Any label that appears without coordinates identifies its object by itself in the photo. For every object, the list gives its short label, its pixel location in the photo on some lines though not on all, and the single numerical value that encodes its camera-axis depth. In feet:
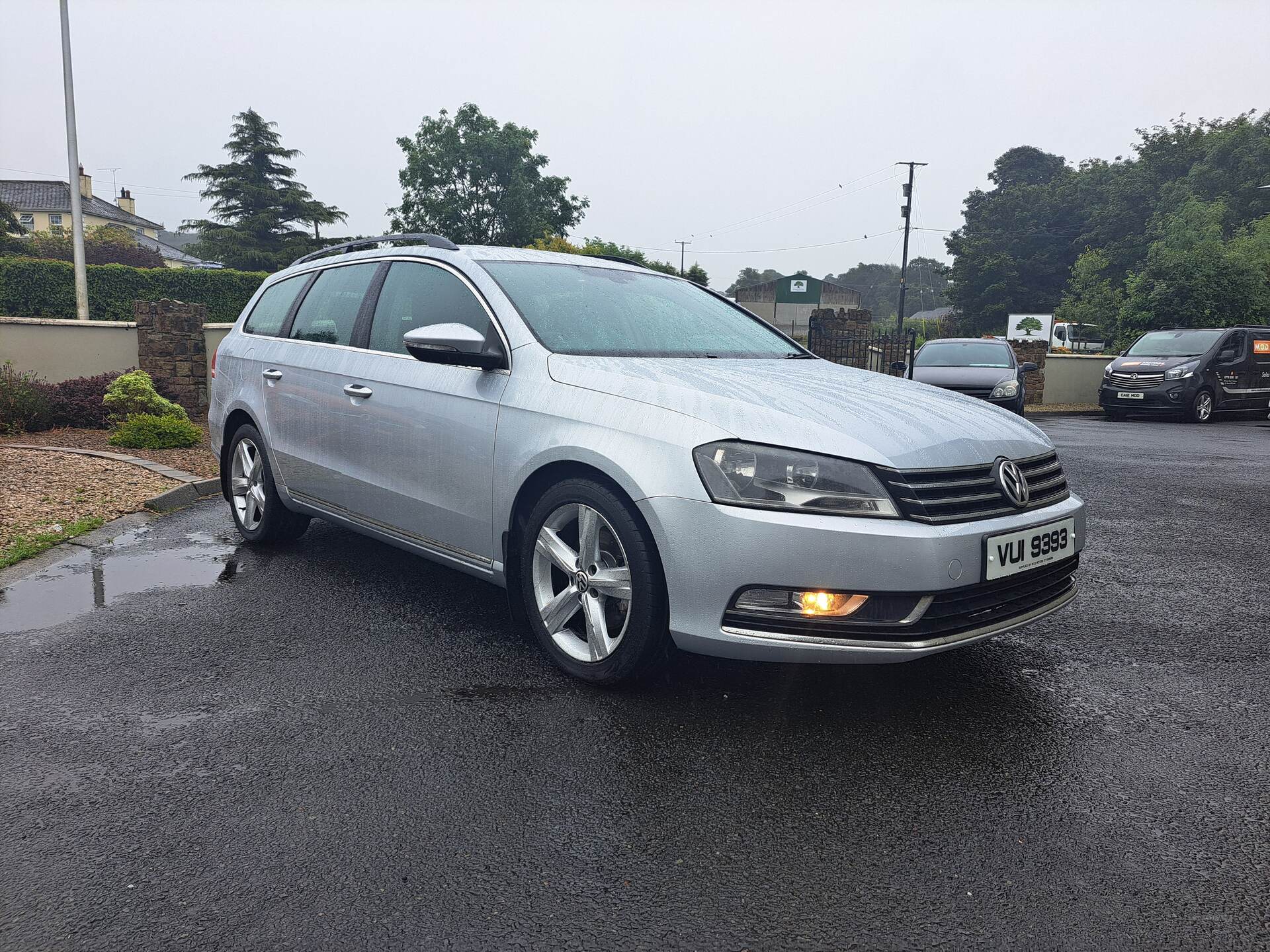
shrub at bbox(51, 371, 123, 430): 36.65
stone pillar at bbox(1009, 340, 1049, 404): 73.31
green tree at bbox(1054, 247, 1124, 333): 143.95
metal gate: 62.28
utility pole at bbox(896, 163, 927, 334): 163.04
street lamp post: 73.87
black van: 57.98
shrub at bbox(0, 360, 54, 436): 34.78
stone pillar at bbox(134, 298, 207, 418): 40.81
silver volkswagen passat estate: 9.77
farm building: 242.58
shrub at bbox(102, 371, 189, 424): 35.14
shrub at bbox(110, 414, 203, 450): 32.53
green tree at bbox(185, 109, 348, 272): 163.53
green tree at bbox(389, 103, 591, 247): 198.80
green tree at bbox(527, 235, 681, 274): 186.03
